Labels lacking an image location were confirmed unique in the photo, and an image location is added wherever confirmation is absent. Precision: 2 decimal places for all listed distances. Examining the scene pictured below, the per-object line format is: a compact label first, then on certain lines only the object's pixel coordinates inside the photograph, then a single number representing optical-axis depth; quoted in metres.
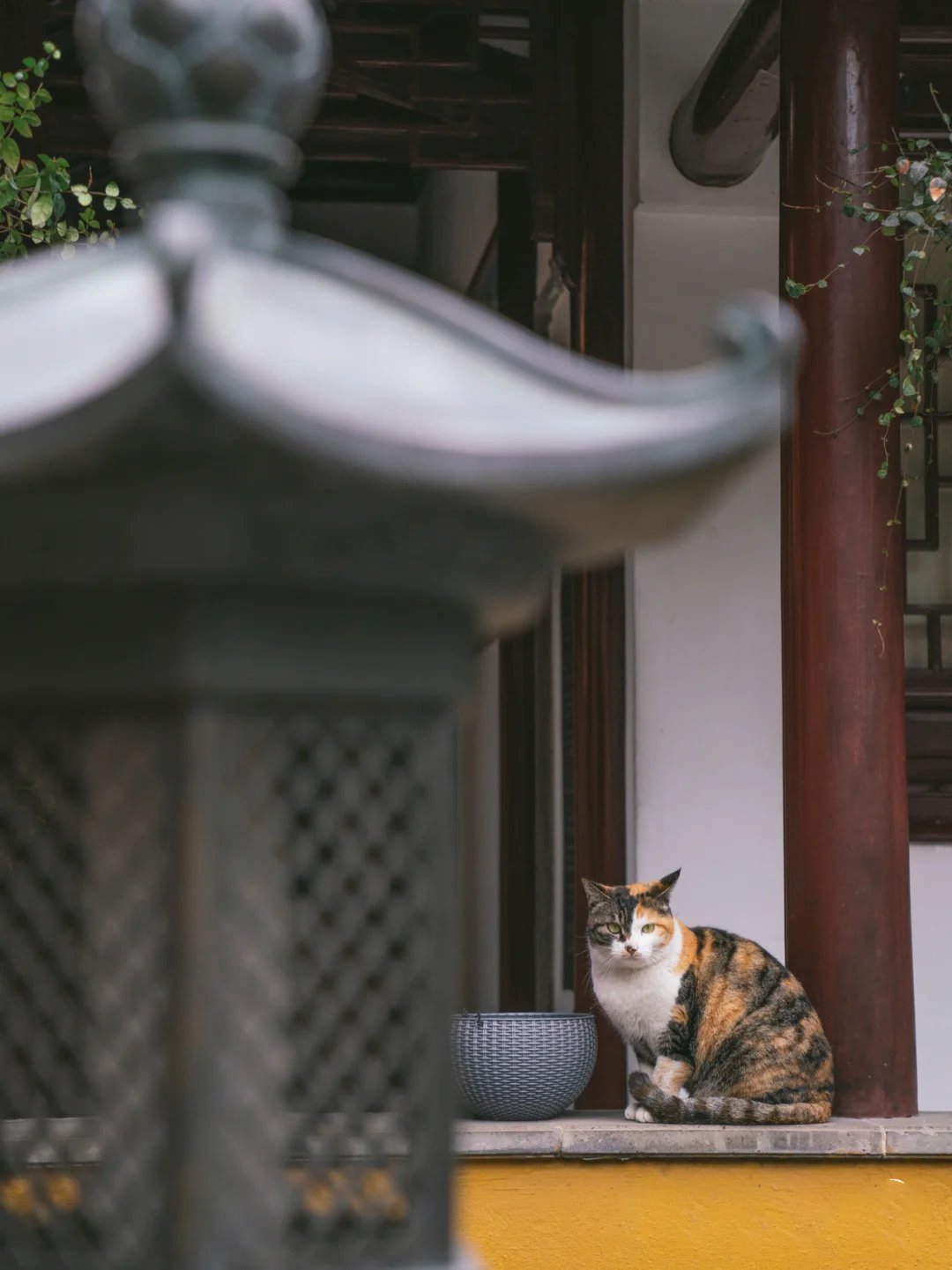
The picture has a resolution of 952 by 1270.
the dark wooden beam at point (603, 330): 11.36
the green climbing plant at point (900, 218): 7.80
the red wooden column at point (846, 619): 7.77
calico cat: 7.68
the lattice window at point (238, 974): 2.38
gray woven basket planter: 7.77
